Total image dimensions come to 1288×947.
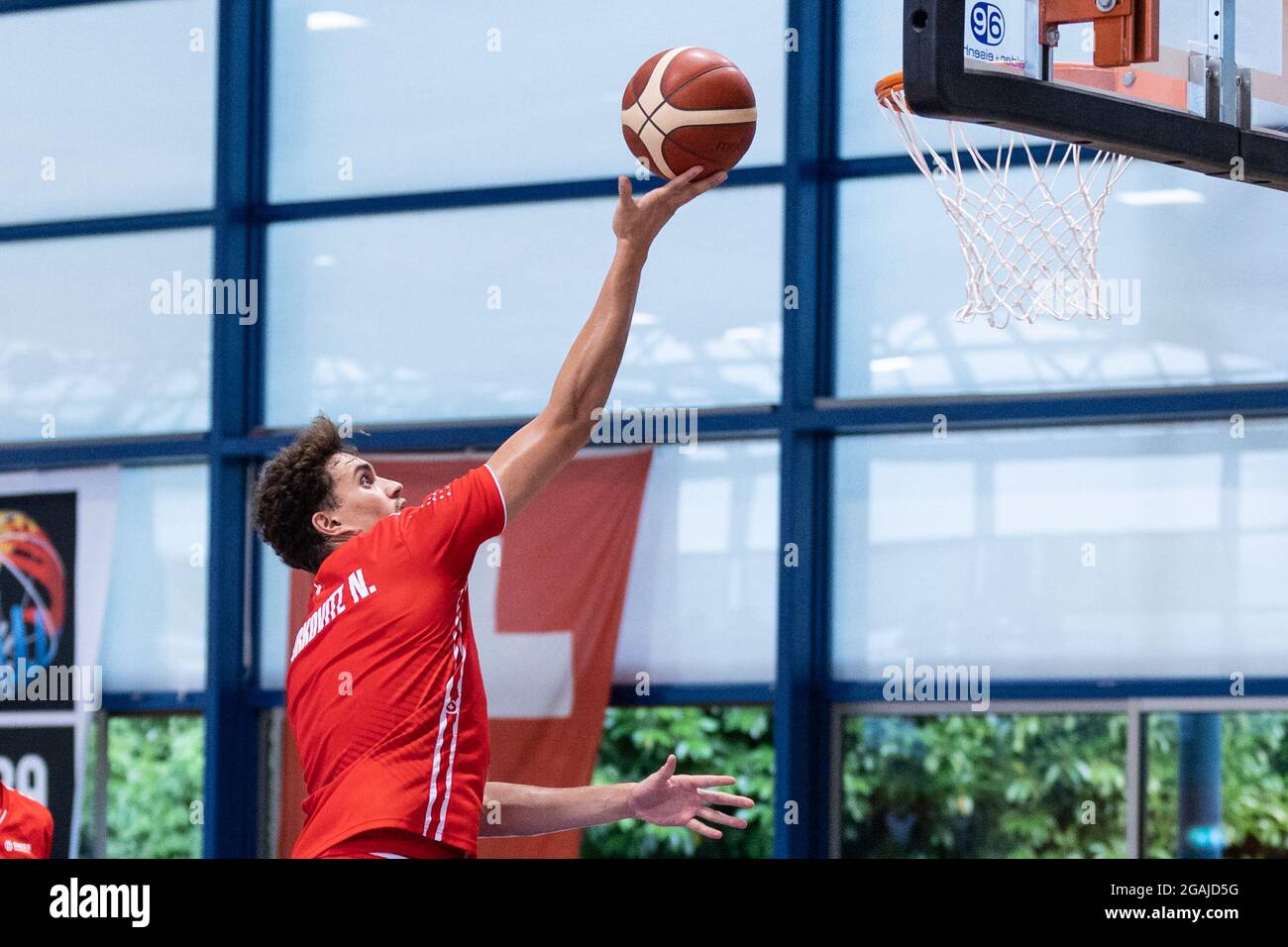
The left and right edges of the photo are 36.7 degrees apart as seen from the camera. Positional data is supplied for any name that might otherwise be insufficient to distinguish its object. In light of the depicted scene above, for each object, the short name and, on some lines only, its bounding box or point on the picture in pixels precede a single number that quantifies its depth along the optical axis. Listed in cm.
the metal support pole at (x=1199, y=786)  739
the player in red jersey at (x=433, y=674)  435
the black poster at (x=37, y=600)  891
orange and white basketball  528
